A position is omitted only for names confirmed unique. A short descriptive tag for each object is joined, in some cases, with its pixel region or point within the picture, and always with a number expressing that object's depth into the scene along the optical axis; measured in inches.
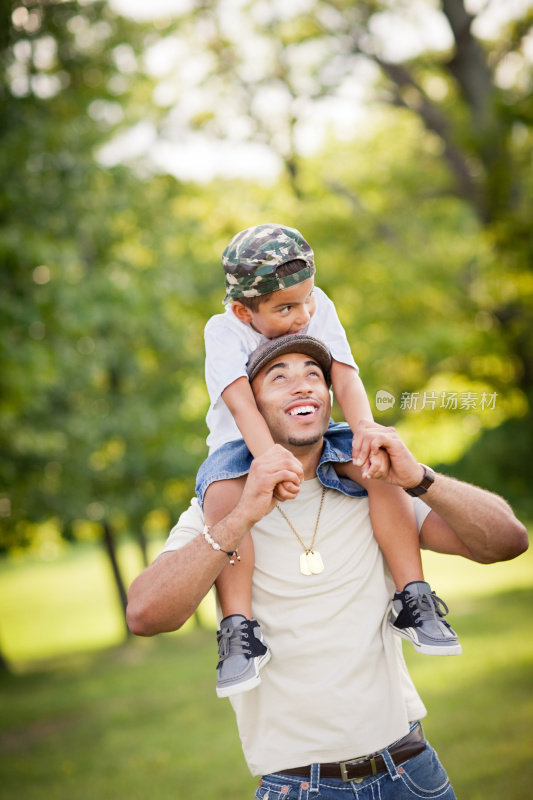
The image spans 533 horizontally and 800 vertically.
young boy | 95.9
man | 91.0
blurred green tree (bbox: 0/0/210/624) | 361.4
